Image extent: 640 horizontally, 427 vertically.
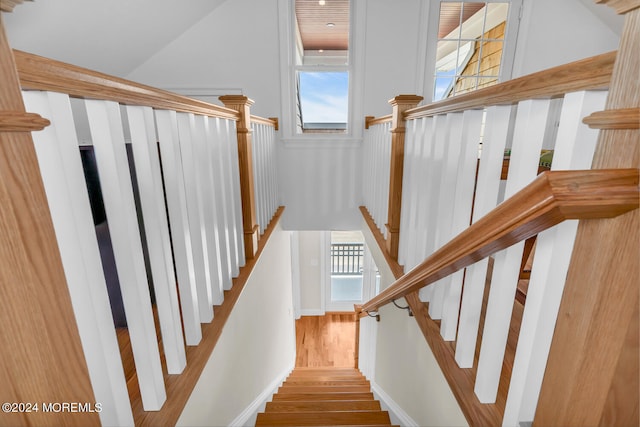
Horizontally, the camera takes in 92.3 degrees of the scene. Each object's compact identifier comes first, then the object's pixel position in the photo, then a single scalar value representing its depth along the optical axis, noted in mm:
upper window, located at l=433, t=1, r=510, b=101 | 3293
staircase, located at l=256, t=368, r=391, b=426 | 2119
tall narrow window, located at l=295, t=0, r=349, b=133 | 3359
